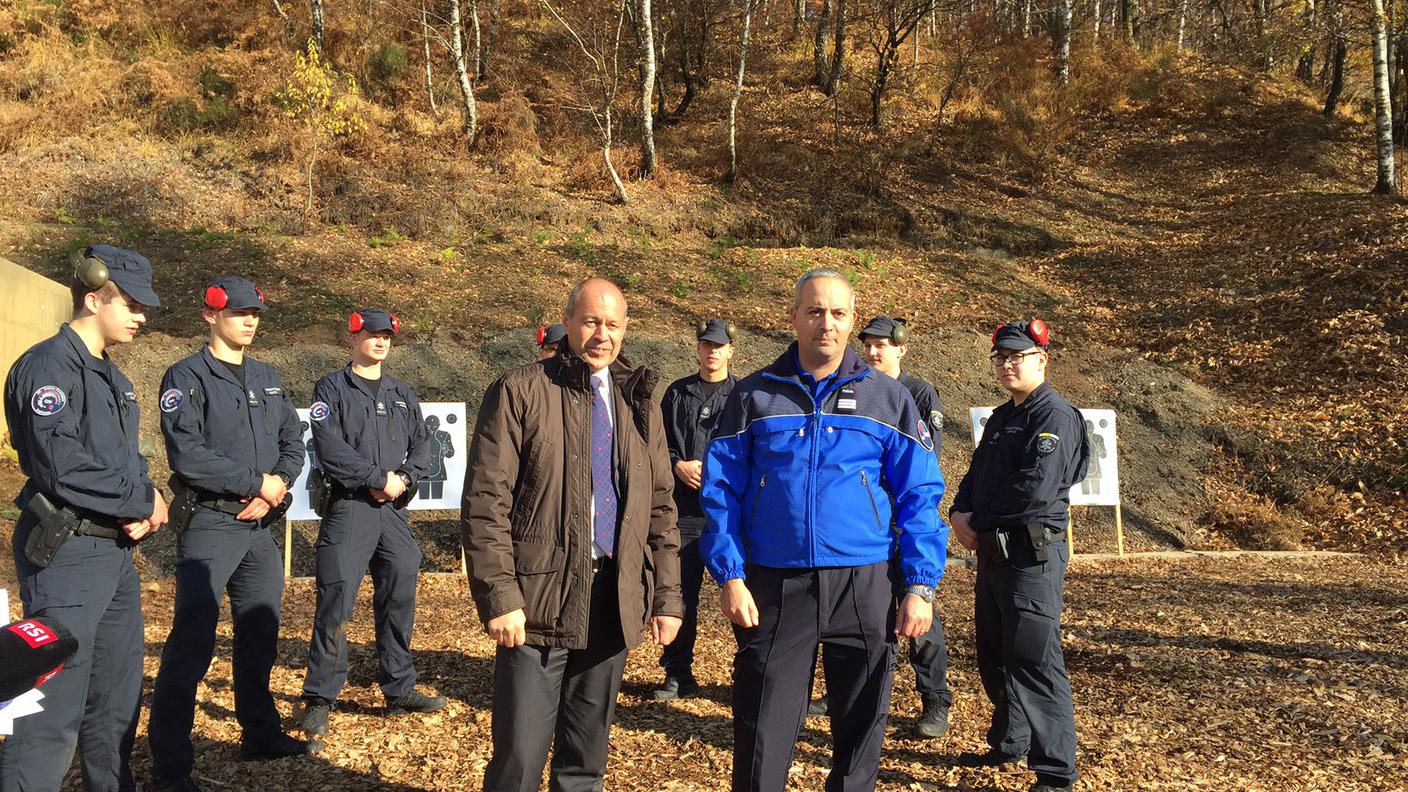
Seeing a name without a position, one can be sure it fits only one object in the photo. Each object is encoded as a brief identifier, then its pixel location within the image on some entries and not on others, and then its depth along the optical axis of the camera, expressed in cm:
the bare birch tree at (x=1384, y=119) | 1767
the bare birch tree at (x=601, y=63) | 2022
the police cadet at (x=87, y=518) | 321
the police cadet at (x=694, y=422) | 568
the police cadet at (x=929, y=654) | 486
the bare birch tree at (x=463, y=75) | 2123
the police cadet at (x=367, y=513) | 476
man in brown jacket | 298
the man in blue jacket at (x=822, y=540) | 305
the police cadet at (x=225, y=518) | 392
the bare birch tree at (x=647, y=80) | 1945
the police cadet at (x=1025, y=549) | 407
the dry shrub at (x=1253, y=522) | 1043
